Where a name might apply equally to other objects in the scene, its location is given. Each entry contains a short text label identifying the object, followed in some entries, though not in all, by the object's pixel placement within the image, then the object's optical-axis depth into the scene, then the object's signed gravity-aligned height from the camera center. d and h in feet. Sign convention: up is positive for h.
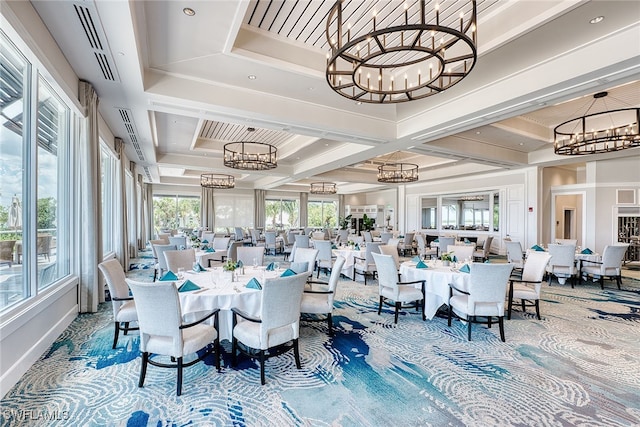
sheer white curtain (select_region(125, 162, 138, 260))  34.19 -0.12
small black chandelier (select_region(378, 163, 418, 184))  32.64 +3.55
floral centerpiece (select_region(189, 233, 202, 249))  25.49 -2.64
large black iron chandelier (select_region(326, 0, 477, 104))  8.05 +7.34
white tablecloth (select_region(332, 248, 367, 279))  23.59 -3.57
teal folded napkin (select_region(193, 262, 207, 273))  13.53 -2.52
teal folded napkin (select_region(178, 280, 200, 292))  10.36 -2.57
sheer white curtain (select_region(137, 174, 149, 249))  42.55 -0.86
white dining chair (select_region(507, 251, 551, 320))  14.61 -3.29
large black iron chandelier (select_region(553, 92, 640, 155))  18.53 +5.40
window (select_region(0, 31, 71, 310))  9.41 +1.05
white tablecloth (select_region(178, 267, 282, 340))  9.96 -2.86
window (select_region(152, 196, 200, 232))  53.98 -0.17
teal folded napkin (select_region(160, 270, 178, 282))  12.08 -2.60
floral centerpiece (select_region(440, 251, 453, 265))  15.70 -2.37
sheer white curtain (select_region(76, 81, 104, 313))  15.16 -0.05
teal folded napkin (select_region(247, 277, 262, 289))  10.66 -2.55
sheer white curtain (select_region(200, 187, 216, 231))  54.80 +0.73
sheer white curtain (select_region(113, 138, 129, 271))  25.40 -0.42
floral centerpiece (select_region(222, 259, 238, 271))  12.00 -2.14
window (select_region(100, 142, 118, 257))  23.93 +1.26
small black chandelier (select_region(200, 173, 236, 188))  39.81 +4.34
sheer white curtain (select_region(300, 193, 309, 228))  65.16 +0.27
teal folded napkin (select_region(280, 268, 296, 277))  11.96 -2.41
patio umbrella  9.67 -0.11
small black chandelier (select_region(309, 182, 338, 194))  49.85 +3.76
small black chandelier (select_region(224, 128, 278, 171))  25.39 +4.57
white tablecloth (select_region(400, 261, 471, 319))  13.76 -3.22
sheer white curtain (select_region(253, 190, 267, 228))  59.21 +0.81
